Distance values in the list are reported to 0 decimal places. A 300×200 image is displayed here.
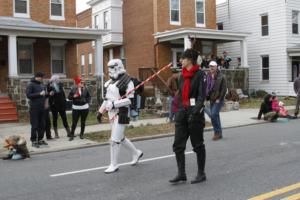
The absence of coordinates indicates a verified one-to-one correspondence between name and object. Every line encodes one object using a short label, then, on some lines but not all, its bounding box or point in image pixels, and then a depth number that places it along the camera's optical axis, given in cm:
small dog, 966
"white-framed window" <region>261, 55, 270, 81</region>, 3008
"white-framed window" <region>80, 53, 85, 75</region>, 3639
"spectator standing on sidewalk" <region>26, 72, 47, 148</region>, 1109
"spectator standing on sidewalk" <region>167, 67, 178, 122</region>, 1418
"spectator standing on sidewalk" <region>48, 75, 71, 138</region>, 1234
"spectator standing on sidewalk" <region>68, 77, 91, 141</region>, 1197
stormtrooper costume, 774
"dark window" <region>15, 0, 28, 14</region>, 2314
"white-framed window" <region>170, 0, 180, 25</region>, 2769
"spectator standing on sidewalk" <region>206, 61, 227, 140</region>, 1118
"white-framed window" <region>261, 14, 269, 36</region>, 2995
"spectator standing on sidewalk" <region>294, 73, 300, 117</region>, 1706
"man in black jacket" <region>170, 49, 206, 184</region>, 654
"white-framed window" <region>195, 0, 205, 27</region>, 2895
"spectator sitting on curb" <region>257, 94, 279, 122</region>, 1580
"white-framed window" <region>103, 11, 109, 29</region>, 3058
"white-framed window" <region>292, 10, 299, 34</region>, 2936
